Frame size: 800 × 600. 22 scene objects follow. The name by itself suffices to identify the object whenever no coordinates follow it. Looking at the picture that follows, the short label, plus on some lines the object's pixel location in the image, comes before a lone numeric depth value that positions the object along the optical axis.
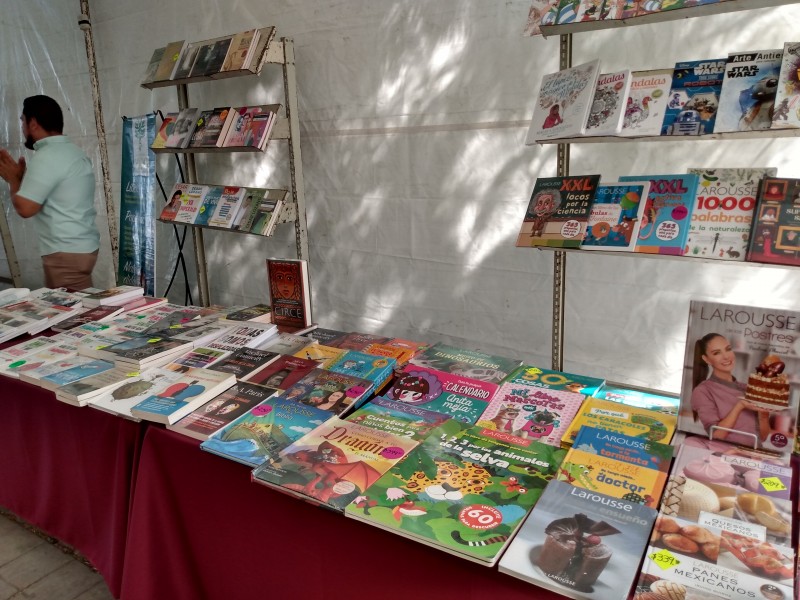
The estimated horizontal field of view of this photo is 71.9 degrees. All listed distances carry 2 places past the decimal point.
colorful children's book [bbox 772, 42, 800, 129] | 1.28
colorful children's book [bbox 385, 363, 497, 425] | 1.46
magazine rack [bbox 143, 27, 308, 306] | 2.73
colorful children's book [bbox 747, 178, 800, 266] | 1.31
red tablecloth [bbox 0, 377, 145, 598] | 1.57
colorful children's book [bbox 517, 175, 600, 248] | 1.61
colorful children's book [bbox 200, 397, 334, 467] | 1.28
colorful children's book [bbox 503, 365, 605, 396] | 1.52
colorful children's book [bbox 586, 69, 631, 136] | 1.50
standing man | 2.97
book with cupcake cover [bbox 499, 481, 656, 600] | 0.88
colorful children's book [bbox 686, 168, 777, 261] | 1.39
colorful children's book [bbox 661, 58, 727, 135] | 1.42
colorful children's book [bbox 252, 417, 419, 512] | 1.13
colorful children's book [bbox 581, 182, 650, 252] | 1.53
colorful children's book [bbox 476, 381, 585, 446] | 1.33
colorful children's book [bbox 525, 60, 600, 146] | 1.54
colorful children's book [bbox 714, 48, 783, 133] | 1.34
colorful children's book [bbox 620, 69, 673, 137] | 1.48
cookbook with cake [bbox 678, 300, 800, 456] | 1.15
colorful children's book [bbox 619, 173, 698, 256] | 1.47
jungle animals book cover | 0.98
